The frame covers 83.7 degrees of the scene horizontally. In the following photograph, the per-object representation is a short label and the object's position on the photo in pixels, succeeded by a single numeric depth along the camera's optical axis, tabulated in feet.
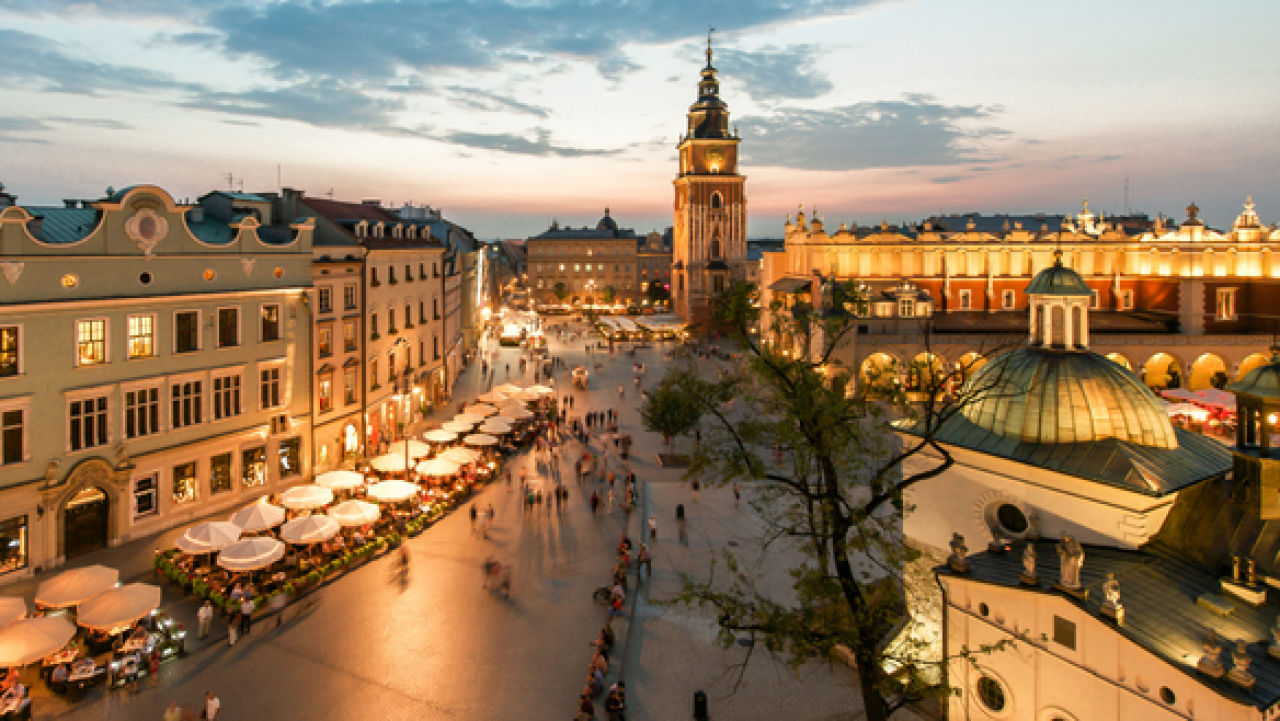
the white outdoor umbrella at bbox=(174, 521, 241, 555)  67.72
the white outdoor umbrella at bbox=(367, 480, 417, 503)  85.36
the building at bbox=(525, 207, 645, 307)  459.32
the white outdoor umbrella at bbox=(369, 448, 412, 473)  97.69
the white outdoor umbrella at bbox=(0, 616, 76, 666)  49.32
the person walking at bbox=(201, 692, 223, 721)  48.26
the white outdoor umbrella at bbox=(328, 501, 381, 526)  78.07
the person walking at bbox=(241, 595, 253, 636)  61.36
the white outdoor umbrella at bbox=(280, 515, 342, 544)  71.67
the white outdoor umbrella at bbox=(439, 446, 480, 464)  99.66
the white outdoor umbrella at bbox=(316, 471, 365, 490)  87.92
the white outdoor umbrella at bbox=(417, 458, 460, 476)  96.02
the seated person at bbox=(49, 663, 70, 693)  52.21
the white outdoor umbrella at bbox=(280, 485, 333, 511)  80.02
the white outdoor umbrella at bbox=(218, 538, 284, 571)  65.36
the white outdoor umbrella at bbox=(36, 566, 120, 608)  57.67
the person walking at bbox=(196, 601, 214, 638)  60.39
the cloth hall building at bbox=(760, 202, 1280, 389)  165.48
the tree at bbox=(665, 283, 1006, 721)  39.27
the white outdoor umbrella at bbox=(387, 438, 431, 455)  106.83
